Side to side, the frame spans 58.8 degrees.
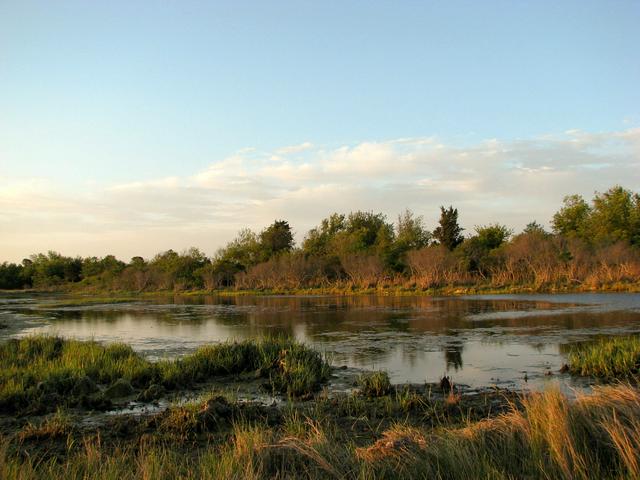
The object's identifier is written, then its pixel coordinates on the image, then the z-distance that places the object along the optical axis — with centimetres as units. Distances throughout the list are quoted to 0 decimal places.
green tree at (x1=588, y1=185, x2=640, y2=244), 5869
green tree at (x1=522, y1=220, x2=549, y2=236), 6986
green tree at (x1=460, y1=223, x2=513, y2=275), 5244
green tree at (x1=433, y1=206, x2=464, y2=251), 7138
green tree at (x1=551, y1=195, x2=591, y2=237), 7031
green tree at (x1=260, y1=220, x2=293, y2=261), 8966
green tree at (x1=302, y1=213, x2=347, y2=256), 8372
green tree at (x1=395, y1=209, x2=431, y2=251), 7648
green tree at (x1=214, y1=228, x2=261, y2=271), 8549
